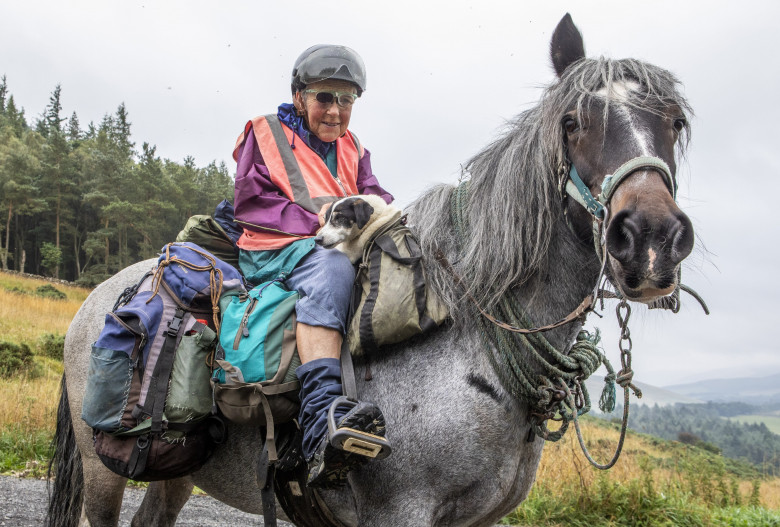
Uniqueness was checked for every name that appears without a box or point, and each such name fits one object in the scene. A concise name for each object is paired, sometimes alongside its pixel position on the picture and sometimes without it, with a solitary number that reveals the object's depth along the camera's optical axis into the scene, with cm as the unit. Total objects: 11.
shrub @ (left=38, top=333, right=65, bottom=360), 1788
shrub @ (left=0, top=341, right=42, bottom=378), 1397
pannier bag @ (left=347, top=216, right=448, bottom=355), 241
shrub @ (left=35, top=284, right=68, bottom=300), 3366
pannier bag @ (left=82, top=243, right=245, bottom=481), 266
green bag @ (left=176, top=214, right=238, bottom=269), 328
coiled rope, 239
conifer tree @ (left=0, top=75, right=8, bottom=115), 11081
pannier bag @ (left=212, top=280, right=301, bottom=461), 254
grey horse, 223
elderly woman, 232
